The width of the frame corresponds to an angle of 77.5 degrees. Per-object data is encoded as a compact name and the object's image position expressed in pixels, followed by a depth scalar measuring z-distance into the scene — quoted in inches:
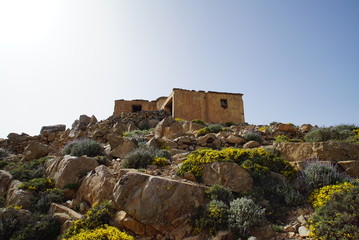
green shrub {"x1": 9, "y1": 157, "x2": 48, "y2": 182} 307.4
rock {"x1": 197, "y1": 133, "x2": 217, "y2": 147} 389.7
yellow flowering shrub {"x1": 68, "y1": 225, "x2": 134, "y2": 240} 174.9
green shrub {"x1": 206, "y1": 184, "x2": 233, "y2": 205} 221.6
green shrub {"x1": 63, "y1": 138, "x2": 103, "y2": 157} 348.2
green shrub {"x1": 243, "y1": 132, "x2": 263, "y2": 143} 394.6
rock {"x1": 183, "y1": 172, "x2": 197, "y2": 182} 251.3
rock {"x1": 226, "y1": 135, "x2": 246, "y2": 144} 386.7
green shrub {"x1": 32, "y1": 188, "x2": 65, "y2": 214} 241.4
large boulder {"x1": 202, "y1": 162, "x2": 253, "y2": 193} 240.4
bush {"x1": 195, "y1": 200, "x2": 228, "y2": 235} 192.7
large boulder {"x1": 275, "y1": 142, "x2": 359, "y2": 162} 266.5
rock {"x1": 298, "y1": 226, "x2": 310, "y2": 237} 173.9
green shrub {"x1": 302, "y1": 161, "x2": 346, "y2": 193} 225.3
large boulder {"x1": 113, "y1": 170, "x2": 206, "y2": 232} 203.9
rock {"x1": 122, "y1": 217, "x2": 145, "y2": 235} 201.2
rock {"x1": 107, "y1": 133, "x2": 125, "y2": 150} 368.8
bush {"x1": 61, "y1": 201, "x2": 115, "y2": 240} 195.6
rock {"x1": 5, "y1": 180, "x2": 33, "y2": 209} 241.6
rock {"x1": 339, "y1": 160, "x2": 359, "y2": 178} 243.3
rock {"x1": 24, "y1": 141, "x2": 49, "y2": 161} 402.9
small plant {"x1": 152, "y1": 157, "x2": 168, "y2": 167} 290.3
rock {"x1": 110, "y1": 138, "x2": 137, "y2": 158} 349.1
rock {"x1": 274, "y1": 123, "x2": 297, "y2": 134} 455.8
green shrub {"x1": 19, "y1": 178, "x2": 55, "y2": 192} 264.2
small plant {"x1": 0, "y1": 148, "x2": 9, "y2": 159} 472.9
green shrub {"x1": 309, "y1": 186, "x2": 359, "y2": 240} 158.9
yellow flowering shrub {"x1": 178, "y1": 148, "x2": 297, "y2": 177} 256.7
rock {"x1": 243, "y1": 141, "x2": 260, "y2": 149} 356.7
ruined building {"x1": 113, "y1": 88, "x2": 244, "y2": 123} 765.9
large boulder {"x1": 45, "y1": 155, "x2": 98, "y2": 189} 278.2
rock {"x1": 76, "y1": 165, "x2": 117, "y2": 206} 241.6
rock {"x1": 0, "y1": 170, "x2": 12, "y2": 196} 289.4
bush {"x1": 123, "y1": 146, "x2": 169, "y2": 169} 290.4
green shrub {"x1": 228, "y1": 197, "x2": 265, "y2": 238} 184.4
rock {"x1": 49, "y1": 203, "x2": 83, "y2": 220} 223.1
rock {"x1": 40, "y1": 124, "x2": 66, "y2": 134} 679.1
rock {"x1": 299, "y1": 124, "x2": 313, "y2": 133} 488.6
